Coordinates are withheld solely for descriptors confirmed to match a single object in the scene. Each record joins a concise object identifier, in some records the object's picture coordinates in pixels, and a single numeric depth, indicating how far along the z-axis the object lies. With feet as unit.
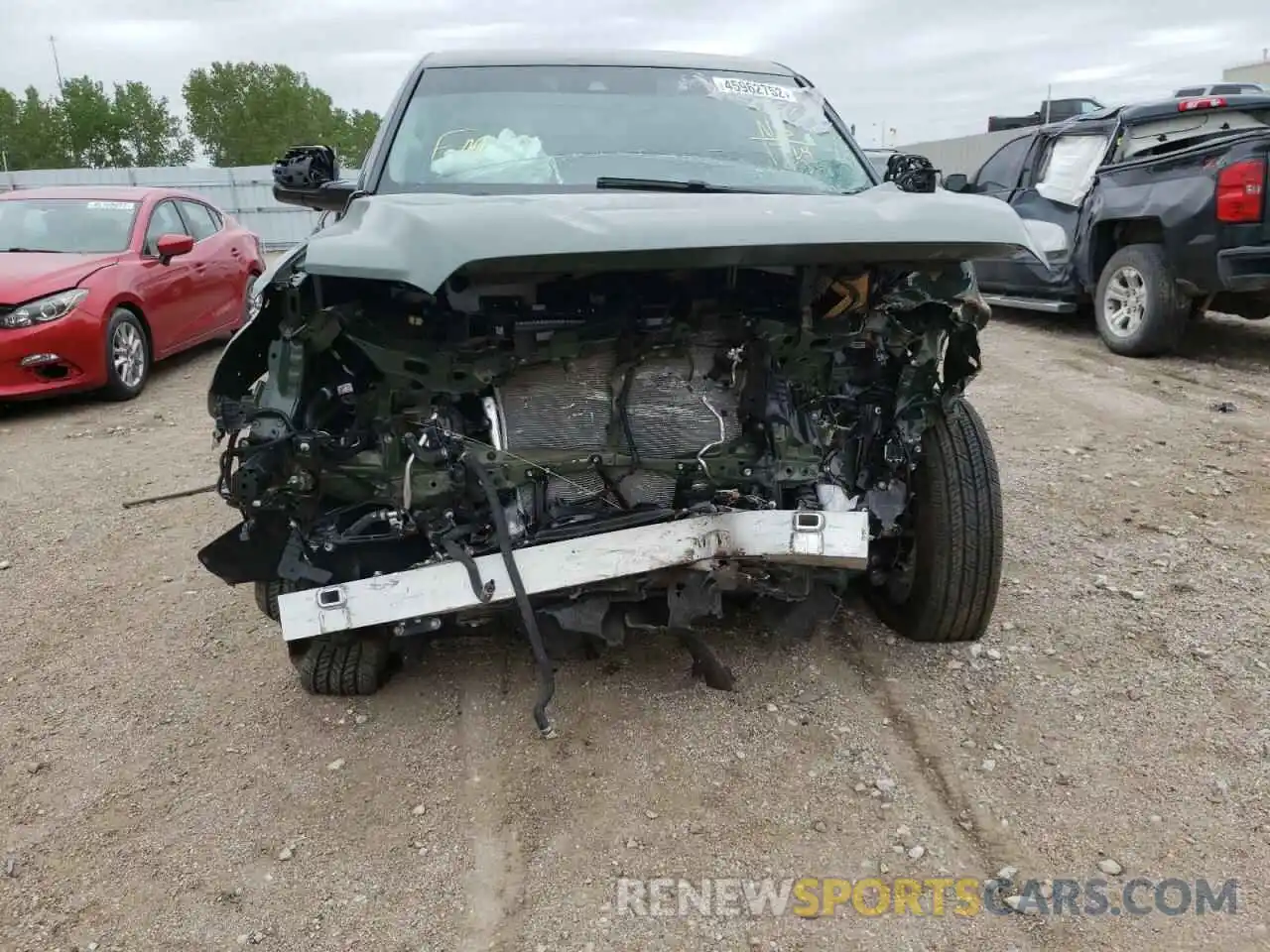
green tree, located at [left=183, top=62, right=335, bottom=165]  210.59
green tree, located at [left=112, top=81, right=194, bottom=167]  208.13
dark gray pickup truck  19.72
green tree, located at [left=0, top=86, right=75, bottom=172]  203.00
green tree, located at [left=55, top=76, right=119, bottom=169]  203.82
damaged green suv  7.55
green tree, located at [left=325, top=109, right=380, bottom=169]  218.79
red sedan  20.06
